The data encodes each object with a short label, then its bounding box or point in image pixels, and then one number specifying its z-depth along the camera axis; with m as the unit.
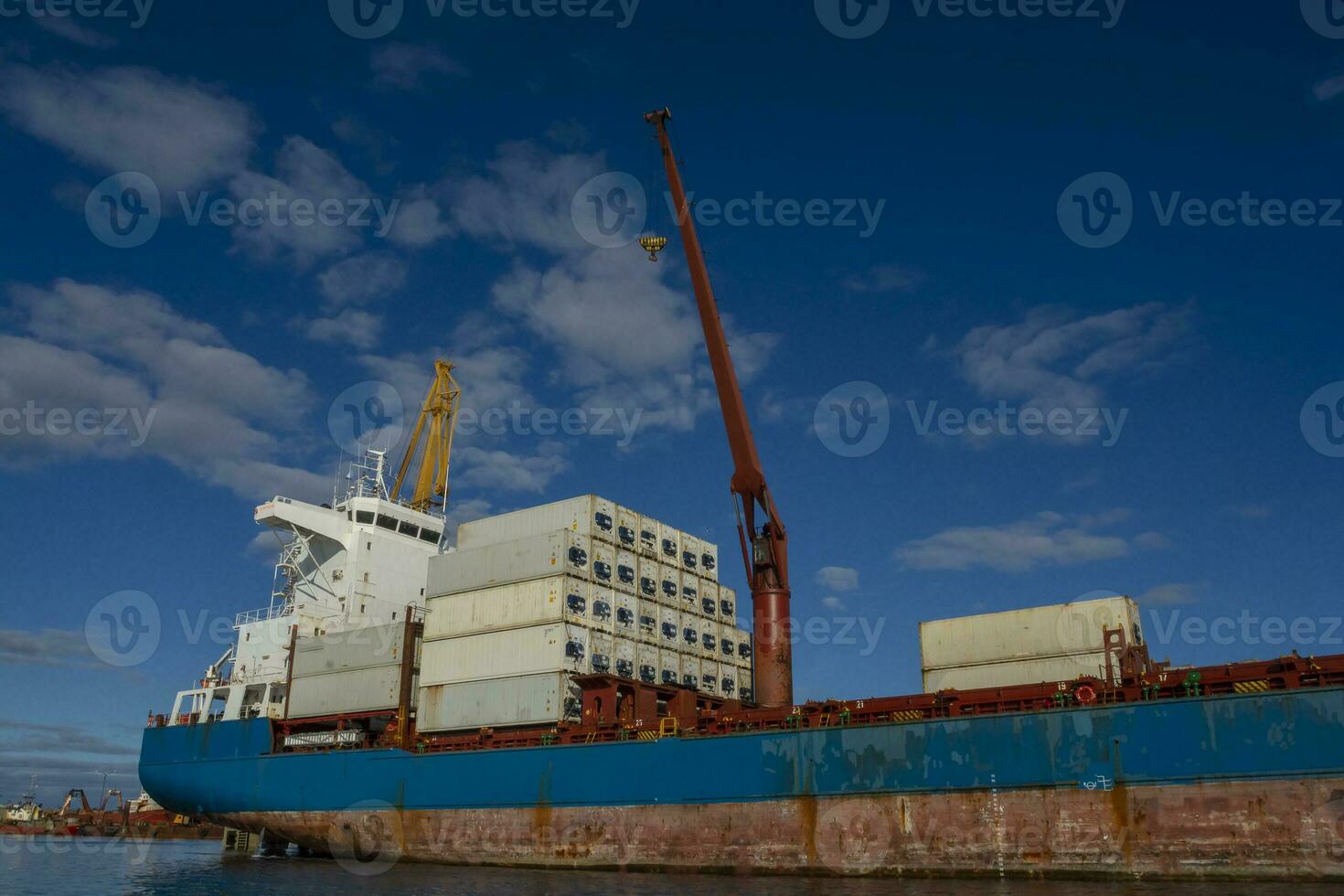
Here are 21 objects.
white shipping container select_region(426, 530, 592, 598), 36.59
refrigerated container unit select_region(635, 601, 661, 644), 38.97
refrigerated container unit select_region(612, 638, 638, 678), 37.38
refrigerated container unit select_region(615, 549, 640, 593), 38.72
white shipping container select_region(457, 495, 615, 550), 37.91
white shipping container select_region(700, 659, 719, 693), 41.25
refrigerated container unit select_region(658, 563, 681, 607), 40.91
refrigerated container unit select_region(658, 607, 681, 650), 40.03
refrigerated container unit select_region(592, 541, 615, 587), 37.56
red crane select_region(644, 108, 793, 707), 33.28
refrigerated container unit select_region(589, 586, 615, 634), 36.72
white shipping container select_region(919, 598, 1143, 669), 31.19
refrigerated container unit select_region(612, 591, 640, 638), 37.83
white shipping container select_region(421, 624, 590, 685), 35.28
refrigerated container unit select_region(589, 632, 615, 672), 36.25
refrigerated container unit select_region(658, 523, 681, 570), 41.56
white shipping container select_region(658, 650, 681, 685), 39.34
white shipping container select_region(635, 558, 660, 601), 39.78
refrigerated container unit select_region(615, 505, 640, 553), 39.35
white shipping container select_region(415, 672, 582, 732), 34.81
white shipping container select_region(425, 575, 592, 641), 35.81
